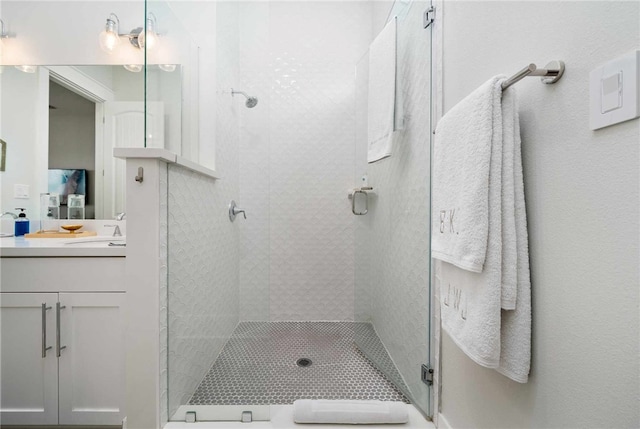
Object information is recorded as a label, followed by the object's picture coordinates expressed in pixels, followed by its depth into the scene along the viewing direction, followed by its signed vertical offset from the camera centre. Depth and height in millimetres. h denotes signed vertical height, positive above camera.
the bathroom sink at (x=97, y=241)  1515 -170
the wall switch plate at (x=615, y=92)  466 +210
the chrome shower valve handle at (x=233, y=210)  1717 +10
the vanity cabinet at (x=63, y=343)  1307 -597
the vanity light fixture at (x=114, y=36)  1858 +1126
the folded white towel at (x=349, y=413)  1173 -806
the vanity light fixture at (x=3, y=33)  1854 +1120
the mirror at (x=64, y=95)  1849 +732
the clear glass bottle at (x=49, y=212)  1869 -12
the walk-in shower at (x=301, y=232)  1277 -114
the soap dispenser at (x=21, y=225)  1824 -94
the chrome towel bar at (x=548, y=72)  614 +303
